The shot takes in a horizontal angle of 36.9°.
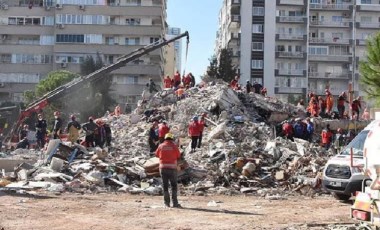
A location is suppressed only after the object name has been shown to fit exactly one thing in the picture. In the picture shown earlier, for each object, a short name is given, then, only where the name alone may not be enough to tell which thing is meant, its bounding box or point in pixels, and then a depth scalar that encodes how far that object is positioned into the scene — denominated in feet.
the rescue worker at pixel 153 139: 70.03
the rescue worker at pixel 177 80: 103.09
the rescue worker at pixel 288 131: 80.58
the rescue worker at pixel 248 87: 102.22
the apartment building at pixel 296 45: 240.32
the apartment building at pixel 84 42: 219.41
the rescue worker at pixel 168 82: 104.88
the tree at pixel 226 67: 181.16
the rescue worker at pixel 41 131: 86.28
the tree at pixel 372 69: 54.14
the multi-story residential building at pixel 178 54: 512.47
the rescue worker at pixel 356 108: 96.68
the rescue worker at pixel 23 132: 92.52
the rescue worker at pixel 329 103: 97.14
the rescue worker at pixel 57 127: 81.25
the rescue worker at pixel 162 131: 65.27
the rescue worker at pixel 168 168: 41.73
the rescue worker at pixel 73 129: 75.36
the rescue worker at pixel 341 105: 94.43
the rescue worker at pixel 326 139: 80.23
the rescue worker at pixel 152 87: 105.97
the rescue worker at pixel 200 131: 70.98
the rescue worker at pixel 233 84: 102.81
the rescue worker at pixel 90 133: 75.10
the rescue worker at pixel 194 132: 70.54
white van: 43.39
